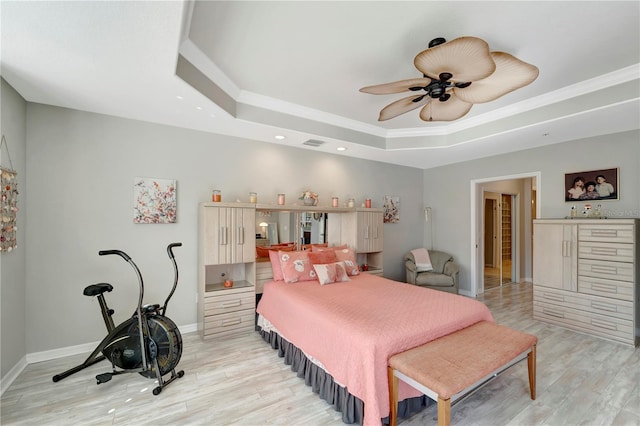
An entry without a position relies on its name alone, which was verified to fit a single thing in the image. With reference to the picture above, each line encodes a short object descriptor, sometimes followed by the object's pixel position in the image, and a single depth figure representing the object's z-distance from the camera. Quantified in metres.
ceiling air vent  4.16
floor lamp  6.11
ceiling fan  1.83
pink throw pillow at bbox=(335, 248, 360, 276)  4.08
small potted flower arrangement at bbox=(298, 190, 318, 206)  4.25
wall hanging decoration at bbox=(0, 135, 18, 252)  2.30
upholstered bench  1.68
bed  1.93
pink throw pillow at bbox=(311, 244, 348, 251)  4.16
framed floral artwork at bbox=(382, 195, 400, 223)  5.57
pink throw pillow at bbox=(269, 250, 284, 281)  3.72
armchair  4.90
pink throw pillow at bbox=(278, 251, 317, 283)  3.61
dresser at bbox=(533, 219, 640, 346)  3.36
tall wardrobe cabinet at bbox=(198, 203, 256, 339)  3.38
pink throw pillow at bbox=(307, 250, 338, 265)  3.86
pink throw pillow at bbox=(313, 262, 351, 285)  3.57
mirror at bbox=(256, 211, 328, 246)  4.03
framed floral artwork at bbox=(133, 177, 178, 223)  3.35
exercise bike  2.46
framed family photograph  3.80
